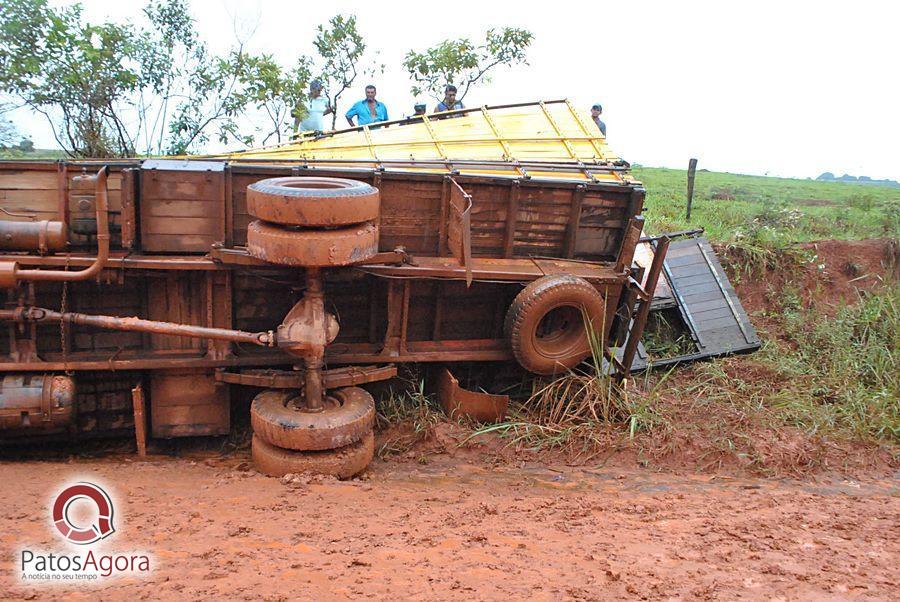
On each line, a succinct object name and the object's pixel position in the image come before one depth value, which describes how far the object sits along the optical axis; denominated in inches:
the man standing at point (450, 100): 375.9
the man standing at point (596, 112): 373.4
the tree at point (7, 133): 351.2
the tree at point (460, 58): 425.7
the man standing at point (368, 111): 344.6
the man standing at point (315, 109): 360.8
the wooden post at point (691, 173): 452.1
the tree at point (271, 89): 355.6
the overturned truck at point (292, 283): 178.5
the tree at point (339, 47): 412.5
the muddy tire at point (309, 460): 180.2
